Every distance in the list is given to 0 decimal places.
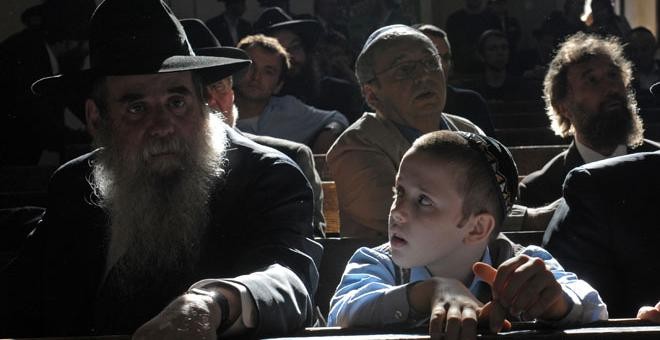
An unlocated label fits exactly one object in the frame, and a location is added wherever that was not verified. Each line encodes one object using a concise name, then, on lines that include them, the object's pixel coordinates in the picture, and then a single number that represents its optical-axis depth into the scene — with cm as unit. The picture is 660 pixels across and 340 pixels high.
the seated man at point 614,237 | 330
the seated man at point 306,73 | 857
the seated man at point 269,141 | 488
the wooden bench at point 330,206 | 579
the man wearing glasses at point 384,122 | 468
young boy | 240
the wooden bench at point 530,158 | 662
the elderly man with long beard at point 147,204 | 318
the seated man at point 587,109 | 530
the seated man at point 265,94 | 677
